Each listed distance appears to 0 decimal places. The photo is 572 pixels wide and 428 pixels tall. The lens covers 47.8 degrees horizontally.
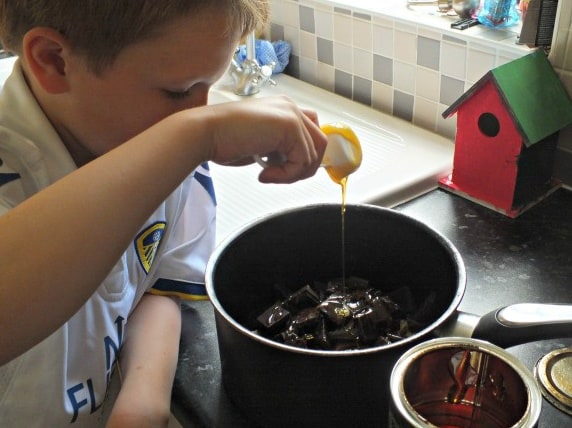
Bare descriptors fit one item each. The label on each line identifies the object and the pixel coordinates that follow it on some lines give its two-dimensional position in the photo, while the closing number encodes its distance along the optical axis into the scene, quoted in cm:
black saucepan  52
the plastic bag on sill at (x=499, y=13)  102
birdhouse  87
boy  49
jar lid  60
